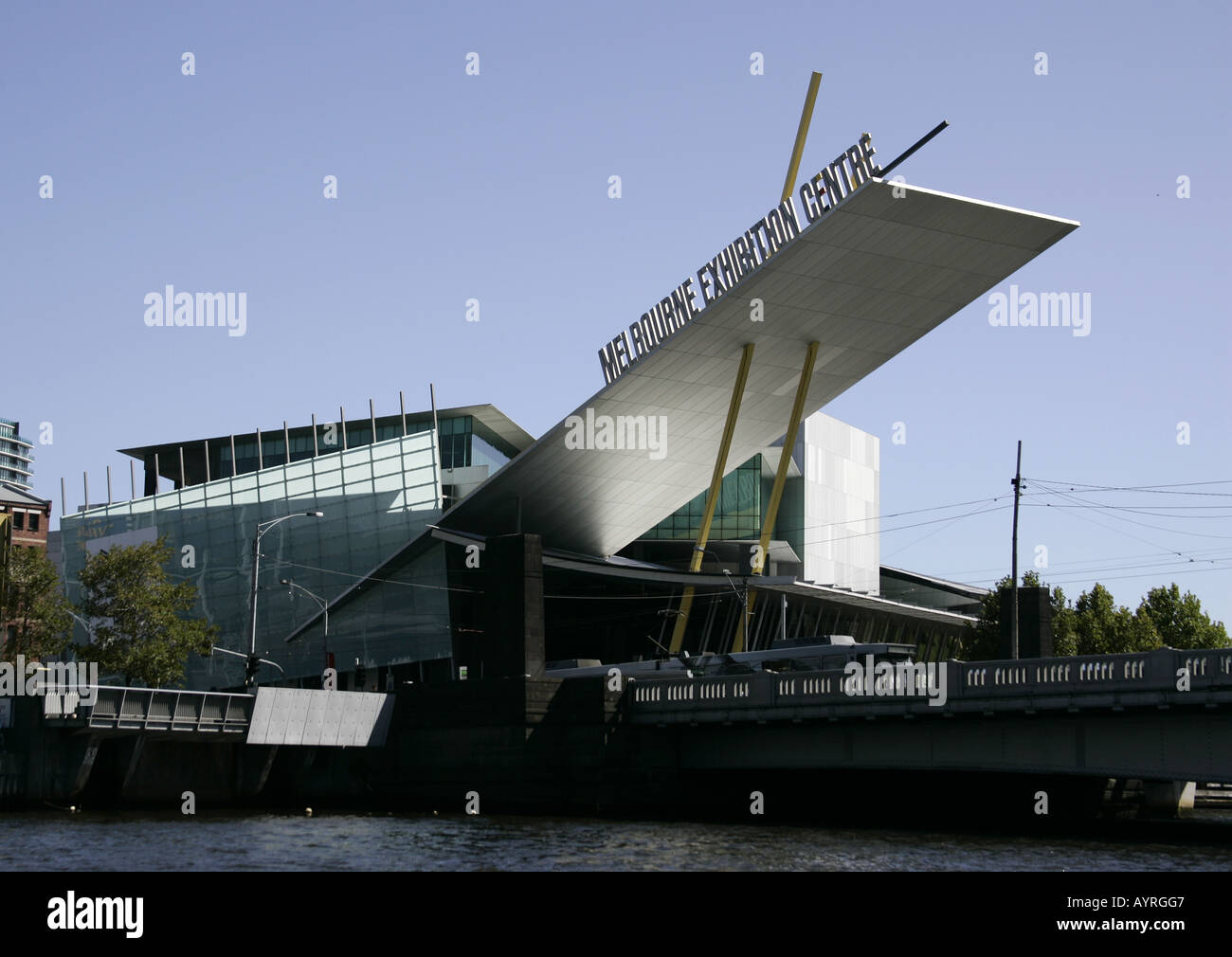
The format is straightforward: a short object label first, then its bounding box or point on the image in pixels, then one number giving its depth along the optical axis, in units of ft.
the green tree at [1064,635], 248.93
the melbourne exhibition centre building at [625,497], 179.32
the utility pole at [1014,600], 182.19
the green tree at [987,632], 246.68
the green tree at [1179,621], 260.21
